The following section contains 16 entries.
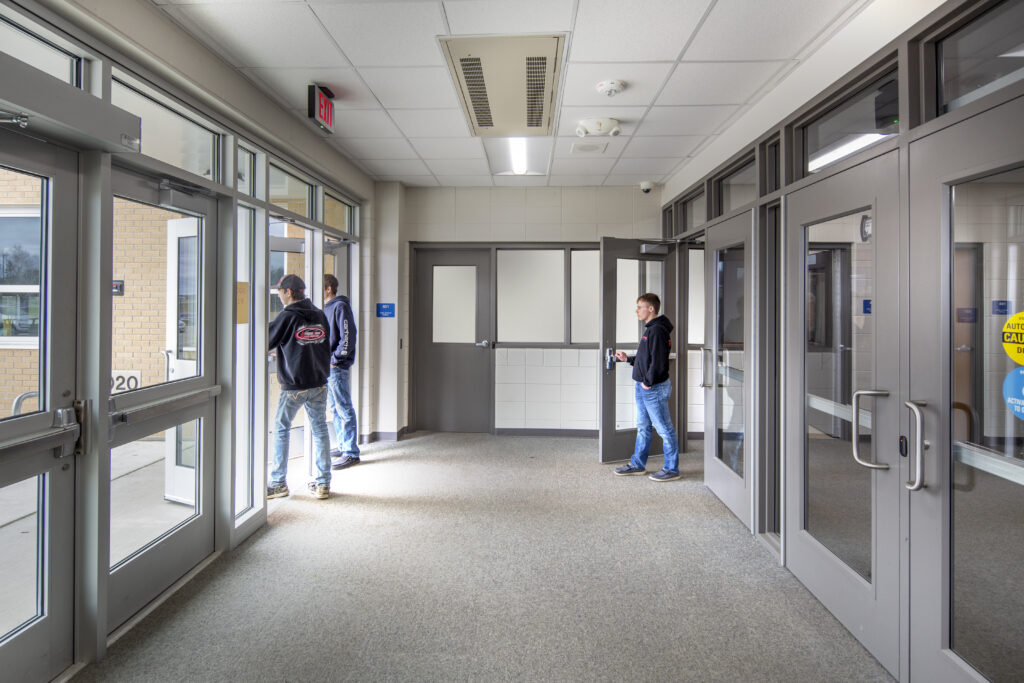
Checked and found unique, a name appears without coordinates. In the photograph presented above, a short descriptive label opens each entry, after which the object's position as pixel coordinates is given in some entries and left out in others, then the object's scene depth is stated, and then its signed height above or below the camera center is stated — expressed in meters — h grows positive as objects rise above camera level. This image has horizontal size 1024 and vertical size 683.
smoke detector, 3.02 +1.51
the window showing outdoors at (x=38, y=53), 1.77 +1.04
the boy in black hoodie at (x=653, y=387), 4.16 -0.34
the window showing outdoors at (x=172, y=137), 2.29 +1.02
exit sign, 3.05 +1.42
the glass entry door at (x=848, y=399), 1.95 -0.23
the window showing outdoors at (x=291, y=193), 3.64 +1.13
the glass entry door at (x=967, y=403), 1.50 -0.18
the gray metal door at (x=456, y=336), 5.82 +0.10
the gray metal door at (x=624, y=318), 4.64 +0.25
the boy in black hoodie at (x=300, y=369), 3.60 -0.17
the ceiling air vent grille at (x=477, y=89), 2.84 +1.53
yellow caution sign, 1.46 +0.02
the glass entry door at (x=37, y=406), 1.72 -0.21
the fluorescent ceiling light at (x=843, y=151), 2.17 +0.88
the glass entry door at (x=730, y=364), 3.21 -0.13
